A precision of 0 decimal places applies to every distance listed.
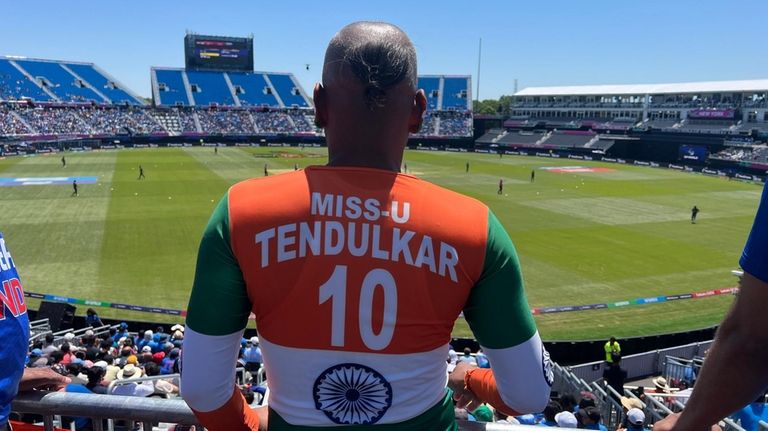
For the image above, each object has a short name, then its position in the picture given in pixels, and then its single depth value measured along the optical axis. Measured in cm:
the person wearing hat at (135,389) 678
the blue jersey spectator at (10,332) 243
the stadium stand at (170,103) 7219
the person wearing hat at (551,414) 718
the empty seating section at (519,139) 8144
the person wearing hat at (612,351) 1170
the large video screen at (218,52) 9119
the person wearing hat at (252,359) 1000
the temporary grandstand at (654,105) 6744
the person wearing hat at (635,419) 630
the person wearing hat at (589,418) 718
